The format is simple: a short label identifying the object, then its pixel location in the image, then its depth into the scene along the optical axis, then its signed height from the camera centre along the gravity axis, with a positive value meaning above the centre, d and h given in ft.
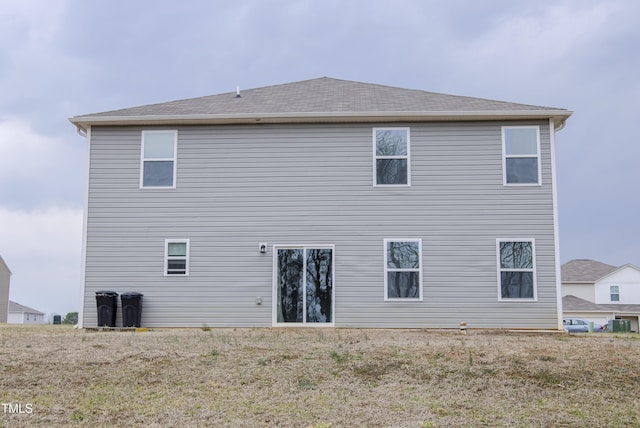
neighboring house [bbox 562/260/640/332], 146.61 -2.24
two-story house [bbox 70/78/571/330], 49.57 +4.82
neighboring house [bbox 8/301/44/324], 168.91 -8.22
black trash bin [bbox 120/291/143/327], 49.06 -1.97
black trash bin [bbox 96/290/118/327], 49.21 -1.91
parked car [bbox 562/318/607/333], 112.47 -7.09
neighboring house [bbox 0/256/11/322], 145.48 -1.59
